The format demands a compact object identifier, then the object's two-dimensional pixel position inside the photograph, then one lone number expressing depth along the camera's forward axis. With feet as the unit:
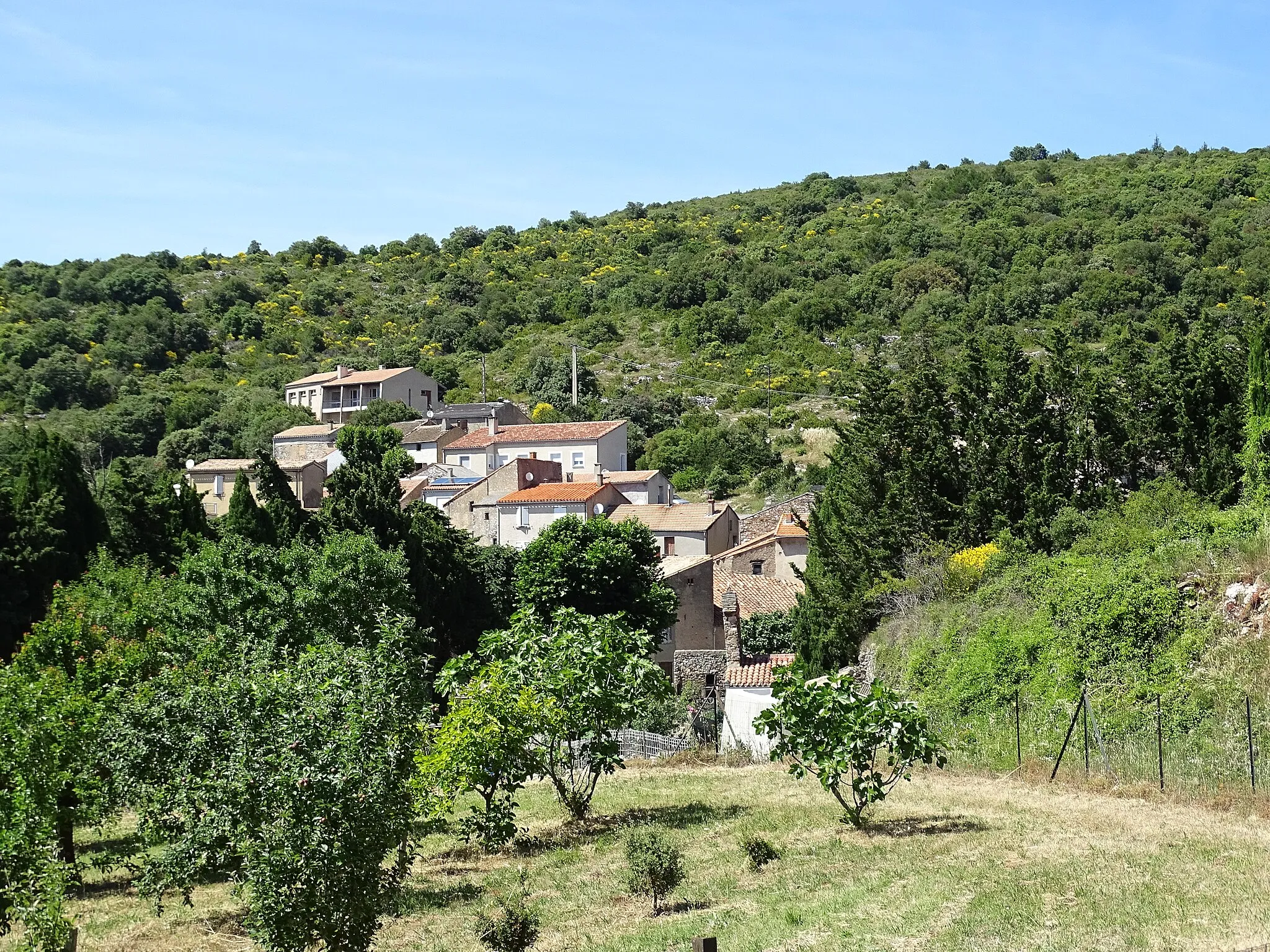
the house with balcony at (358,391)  315.78
